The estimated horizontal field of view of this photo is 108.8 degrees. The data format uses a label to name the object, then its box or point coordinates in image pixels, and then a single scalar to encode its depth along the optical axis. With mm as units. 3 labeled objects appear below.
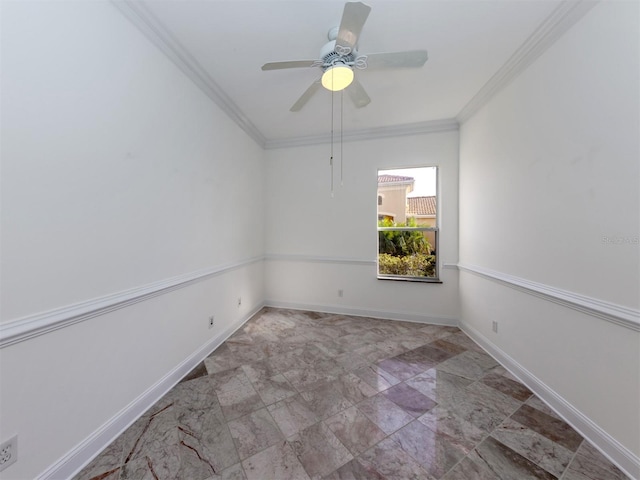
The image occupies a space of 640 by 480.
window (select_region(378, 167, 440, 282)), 3346
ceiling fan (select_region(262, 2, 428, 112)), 1487
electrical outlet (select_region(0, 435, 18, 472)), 979
